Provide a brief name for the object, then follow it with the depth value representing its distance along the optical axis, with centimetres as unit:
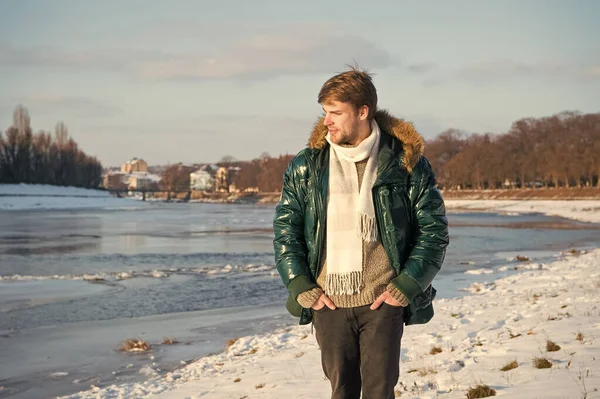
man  343
